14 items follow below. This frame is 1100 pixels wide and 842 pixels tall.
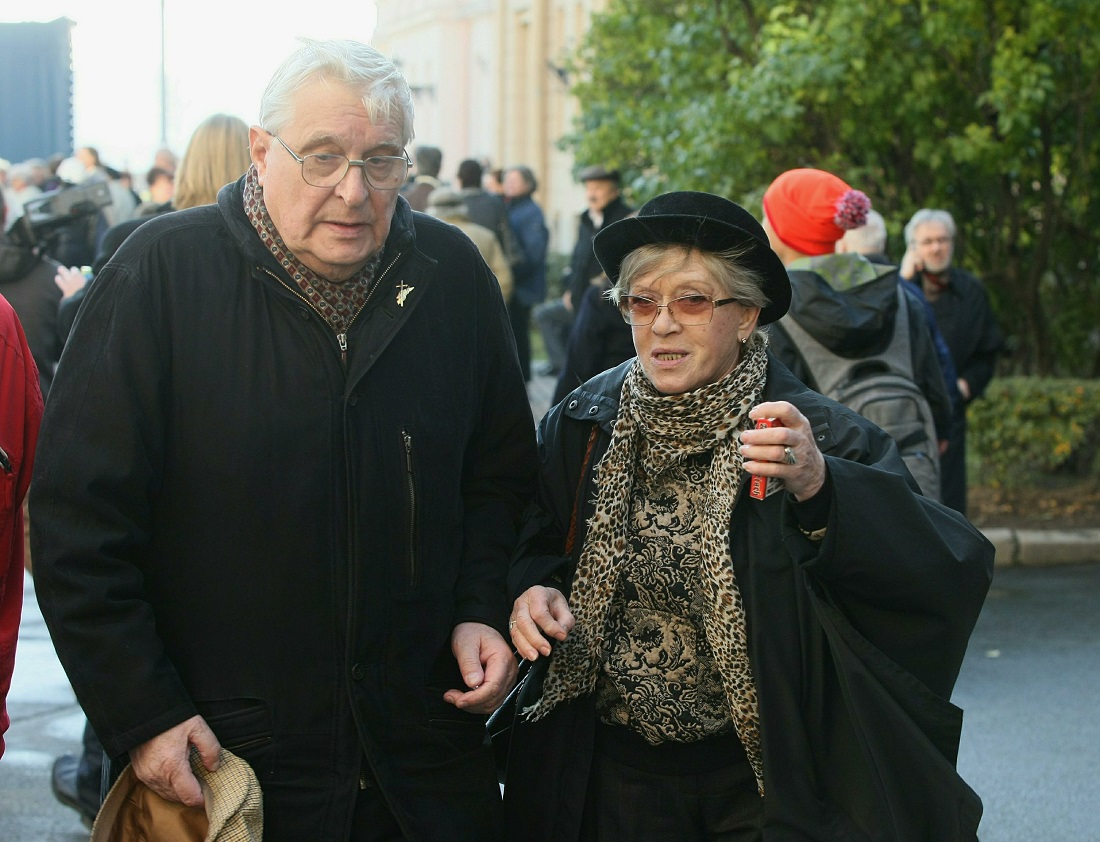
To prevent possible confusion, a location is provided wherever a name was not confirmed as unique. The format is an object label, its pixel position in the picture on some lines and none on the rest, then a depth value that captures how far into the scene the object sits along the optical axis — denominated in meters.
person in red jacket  2.97
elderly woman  2.77
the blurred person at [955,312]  7.81
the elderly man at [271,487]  2.56
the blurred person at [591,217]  10.35
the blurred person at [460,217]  9.12
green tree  9.27
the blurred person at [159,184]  12.36
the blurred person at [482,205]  12.20
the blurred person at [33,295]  5.94
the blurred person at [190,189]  4.81
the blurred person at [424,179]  10.42
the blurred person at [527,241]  12.94
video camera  6.00
